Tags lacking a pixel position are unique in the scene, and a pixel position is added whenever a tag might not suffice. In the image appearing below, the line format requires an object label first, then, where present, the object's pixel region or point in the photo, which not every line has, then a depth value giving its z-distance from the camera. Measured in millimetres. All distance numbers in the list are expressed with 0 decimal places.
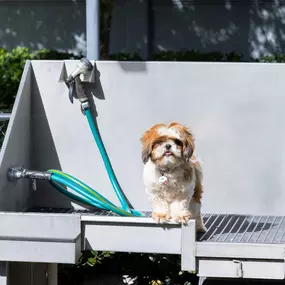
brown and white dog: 9211
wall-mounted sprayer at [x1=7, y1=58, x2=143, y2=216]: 10719
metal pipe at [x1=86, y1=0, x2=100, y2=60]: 12016
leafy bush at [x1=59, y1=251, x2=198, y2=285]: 12406
